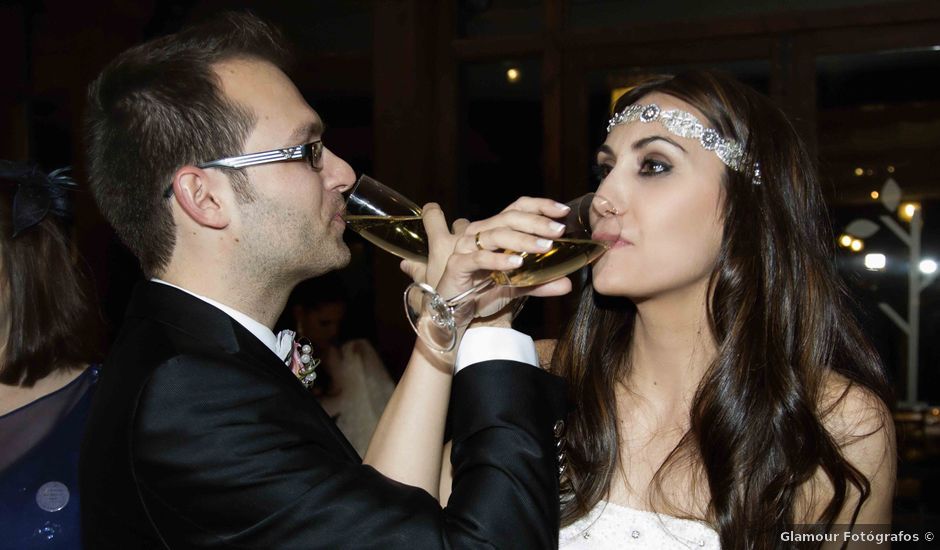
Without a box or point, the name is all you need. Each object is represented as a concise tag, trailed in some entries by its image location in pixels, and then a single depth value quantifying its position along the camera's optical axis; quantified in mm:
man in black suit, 1382
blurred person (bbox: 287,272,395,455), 3789
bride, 1910
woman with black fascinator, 2266
